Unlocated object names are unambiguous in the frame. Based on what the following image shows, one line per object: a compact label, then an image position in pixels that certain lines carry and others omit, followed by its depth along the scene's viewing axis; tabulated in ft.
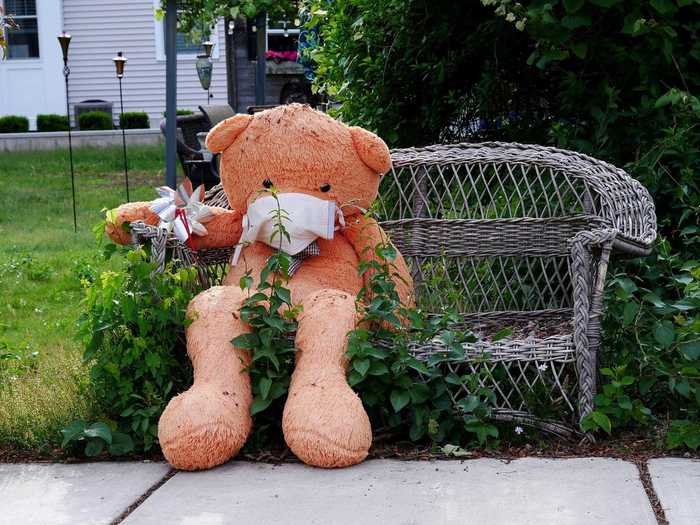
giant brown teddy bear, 10.03
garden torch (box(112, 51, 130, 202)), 37.96
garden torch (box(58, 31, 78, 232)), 36.24
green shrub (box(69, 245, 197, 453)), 11.24
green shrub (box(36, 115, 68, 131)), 66.69
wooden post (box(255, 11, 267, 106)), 40.78
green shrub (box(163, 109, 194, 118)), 65.53
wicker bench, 11.47
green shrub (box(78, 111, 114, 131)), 65.21
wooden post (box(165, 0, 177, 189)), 31.50
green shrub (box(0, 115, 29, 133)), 65.51
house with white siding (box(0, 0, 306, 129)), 71.05
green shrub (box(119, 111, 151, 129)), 67.77
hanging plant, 31.50
